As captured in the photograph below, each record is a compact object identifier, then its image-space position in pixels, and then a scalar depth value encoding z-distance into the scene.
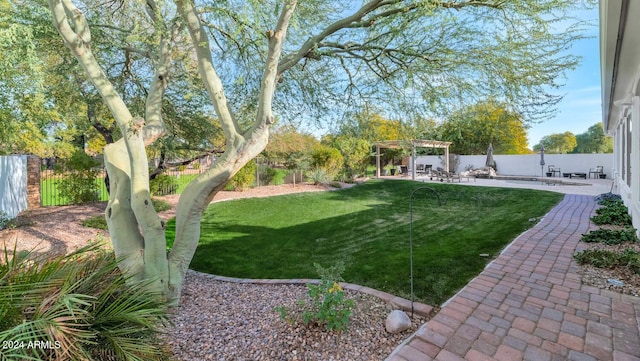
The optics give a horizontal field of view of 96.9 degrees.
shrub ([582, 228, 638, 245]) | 5.34
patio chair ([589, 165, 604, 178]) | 19.00
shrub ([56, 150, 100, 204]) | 9.68
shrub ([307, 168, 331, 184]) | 16.11
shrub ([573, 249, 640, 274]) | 4.11
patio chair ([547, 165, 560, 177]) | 20.80
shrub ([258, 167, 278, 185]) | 16.39
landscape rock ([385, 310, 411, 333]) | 2.84
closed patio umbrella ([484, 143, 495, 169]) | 20.94
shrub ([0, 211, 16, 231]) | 6.77
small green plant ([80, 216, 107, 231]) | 7.44
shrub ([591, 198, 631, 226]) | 6.72
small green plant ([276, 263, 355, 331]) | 2.75
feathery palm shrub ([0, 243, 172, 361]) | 1.52
